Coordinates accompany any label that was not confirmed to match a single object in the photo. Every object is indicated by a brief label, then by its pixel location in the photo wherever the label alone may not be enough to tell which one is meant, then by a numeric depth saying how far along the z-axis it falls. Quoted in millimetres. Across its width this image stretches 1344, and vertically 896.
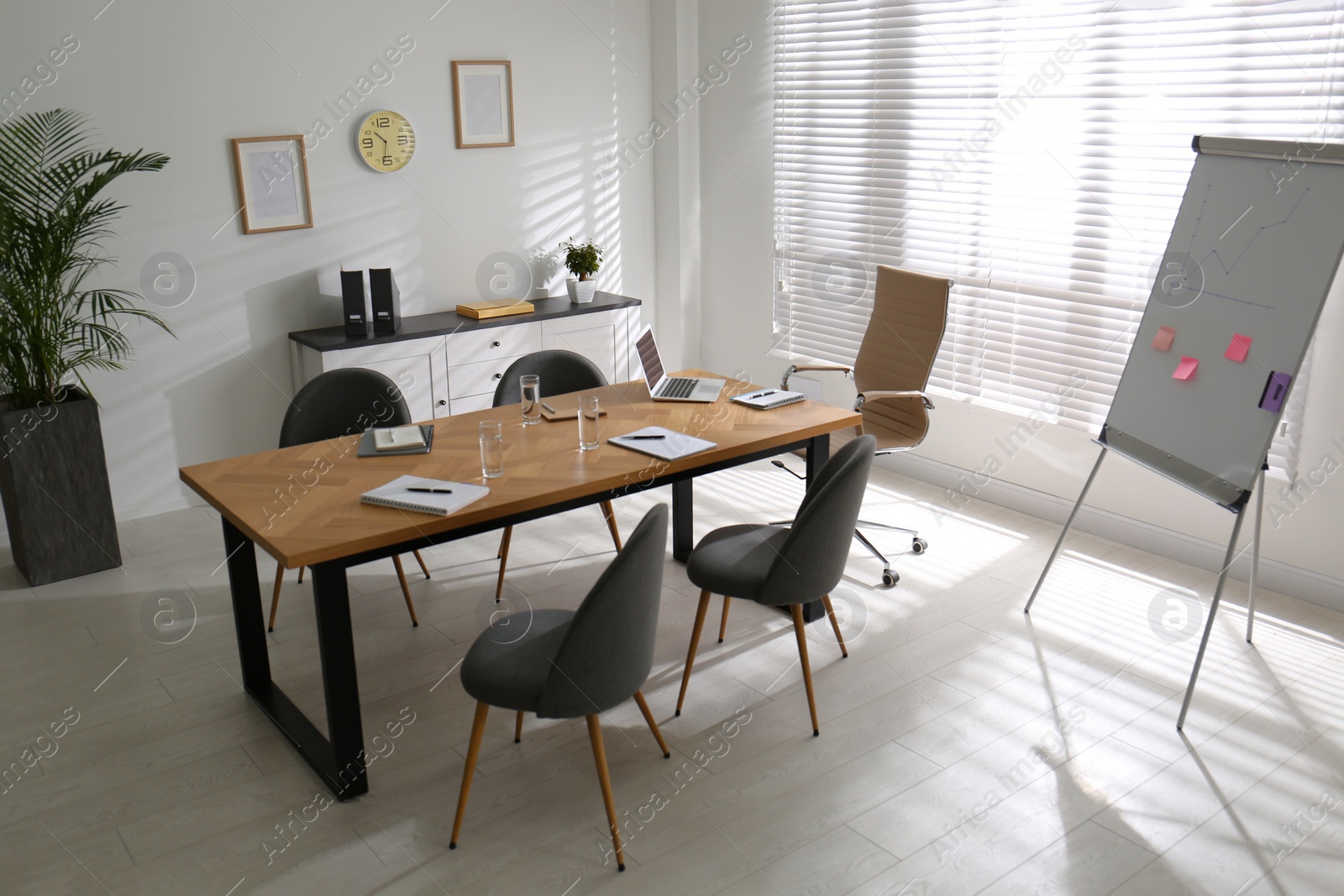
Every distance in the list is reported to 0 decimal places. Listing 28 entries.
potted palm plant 4145
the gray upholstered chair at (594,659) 2553
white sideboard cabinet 5258
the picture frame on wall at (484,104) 5738
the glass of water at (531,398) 3811
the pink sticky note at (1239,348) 3434
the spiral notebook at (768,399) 4066
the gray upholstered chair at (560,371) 4479
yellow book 5719
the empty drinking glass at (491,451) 3287
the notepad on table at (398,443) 3580
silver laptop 4109
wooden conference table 2896
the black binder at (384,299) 5312
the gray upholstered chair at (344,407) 4004
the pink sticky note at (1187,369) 3623
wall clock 5434
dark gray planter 4285
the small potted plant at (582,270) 6094
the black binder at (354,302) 5230
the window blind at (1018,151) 4137
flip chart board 3285
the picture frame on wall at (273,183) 5121
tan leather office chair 4605
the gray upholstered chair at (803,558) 3137
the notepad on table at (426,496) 3027
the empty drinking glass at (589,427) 3594
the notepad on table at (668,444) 3510
